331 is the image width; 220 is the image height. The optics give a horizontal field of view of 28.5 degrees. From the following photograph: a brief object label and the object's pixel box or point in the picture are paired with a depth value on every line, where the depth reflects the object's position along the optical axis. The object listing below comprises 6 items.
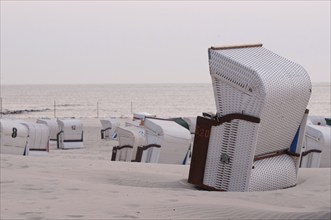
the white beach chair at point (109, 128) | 29.62
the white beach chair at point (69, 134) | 24.73
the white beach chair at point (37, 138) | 19.00
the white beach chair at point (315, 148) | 15.55
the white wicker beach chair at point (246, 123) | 9.71
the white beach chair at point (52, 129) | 26.66
